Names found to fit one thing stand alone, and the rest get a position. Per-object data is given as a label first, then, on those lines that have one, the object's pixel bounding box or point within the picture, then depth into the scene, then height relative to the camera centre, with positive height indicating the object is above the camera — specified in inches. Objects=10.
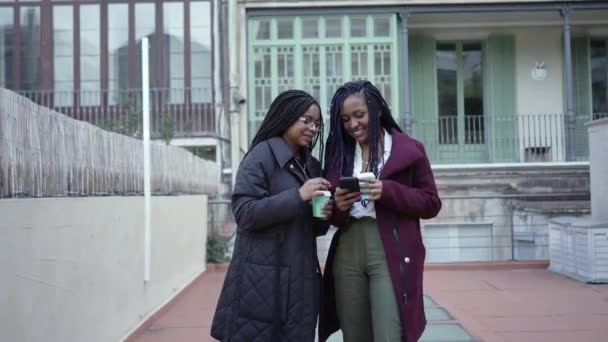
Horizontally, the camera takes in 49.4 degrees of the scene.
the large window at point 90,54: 540.7 +111.6
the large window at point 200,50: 538.3 +113.1
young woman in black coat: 110.9 -10.1
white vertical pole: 228.1 +0.3
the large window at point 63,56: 541.0 +110.7
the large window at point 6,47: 543.2 +119.1
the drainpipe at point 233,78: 523.8 +87.2
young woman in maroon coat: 118.0 -7.2
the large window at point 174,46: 539.2 +116.7
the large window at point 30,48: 541.6 +117.7
